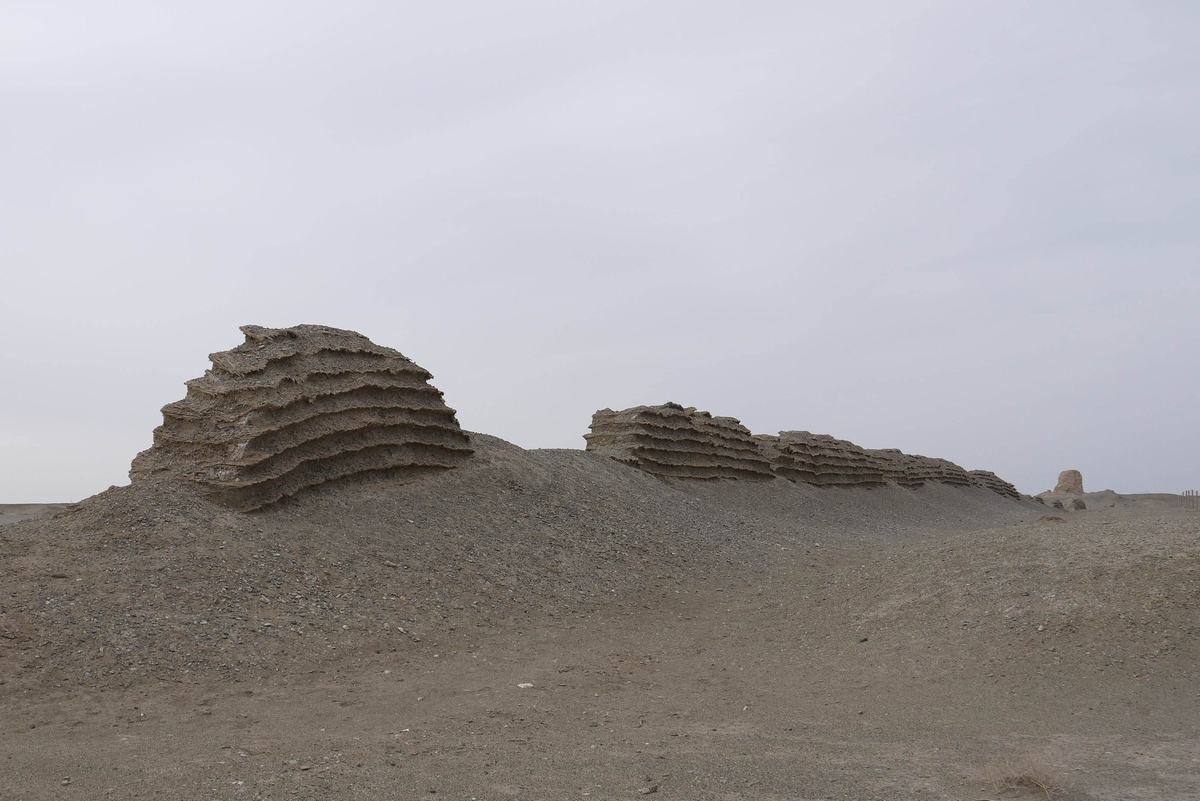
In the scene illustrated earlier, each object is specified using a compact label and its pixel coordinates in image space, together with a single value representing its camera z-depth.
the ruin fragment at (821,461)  33.28
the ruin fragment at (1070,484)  70.12
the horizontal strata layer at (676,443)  26.67
